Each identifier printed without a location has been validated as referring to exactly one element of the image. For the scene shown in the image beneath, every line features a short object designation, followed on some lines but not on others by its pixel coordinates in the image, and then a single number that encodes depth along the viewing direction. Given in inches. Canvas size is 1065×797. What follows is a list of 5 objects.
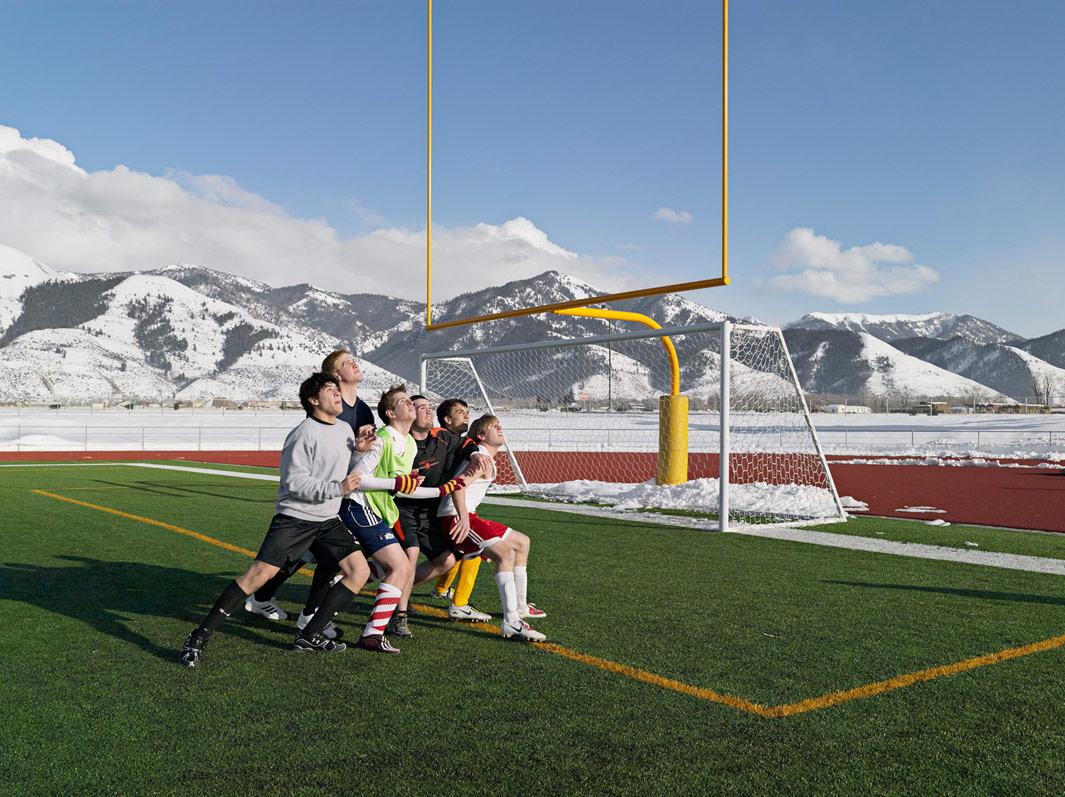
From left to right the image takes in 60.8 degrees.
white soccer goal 496.1
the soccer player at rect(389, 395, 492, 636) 226.8
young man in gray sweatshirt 193.2
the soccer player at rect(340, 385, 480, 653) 206.8
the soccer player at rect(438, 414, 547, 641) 216.8
